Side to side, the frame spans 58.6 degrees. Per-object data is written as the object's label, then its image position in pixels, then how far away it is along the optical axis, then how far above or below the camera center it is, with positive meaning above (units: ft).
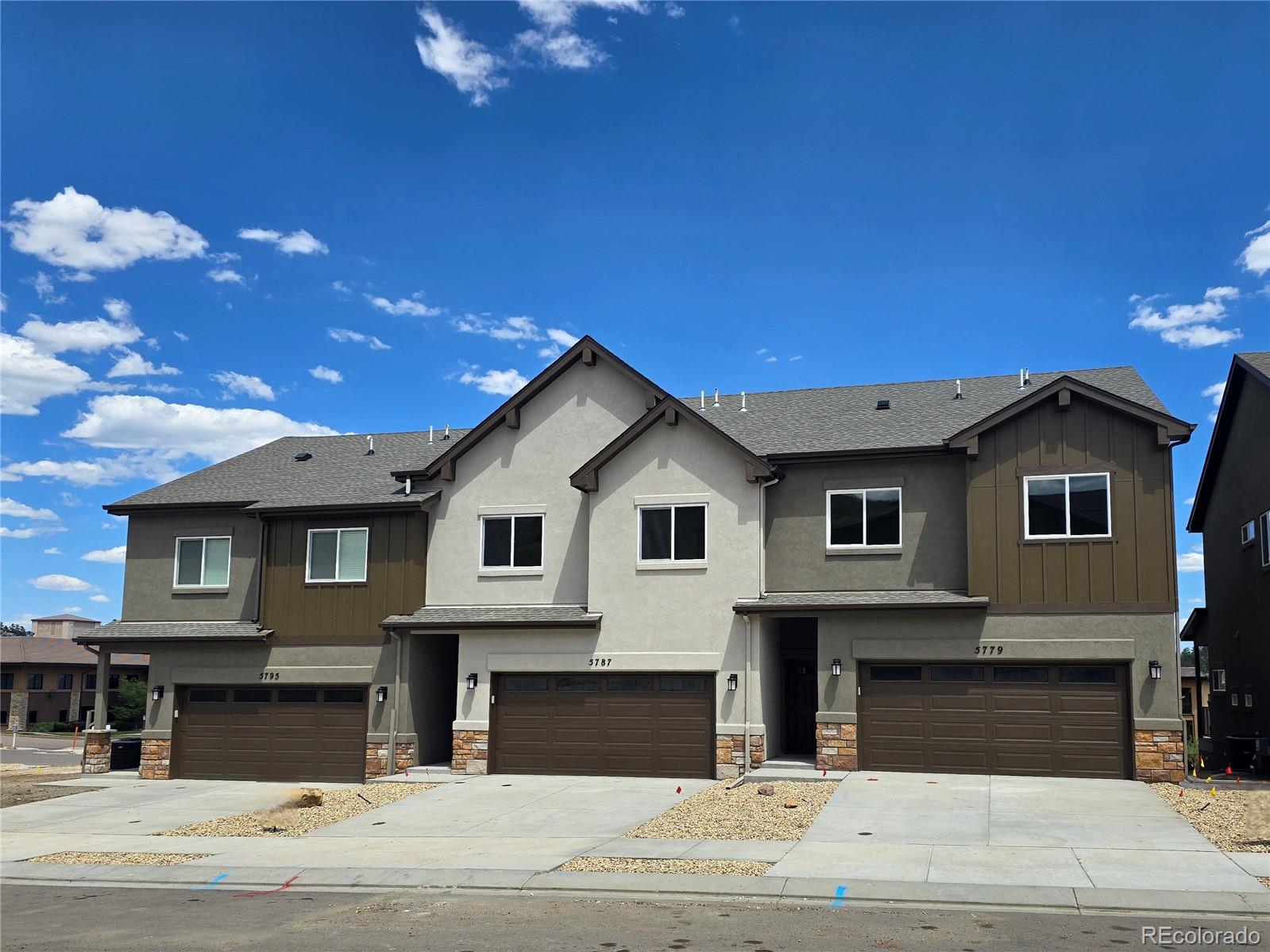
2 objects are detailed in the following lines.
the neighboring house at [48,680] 198.80 -5.29
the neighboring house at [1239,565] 79.25 +8.55
